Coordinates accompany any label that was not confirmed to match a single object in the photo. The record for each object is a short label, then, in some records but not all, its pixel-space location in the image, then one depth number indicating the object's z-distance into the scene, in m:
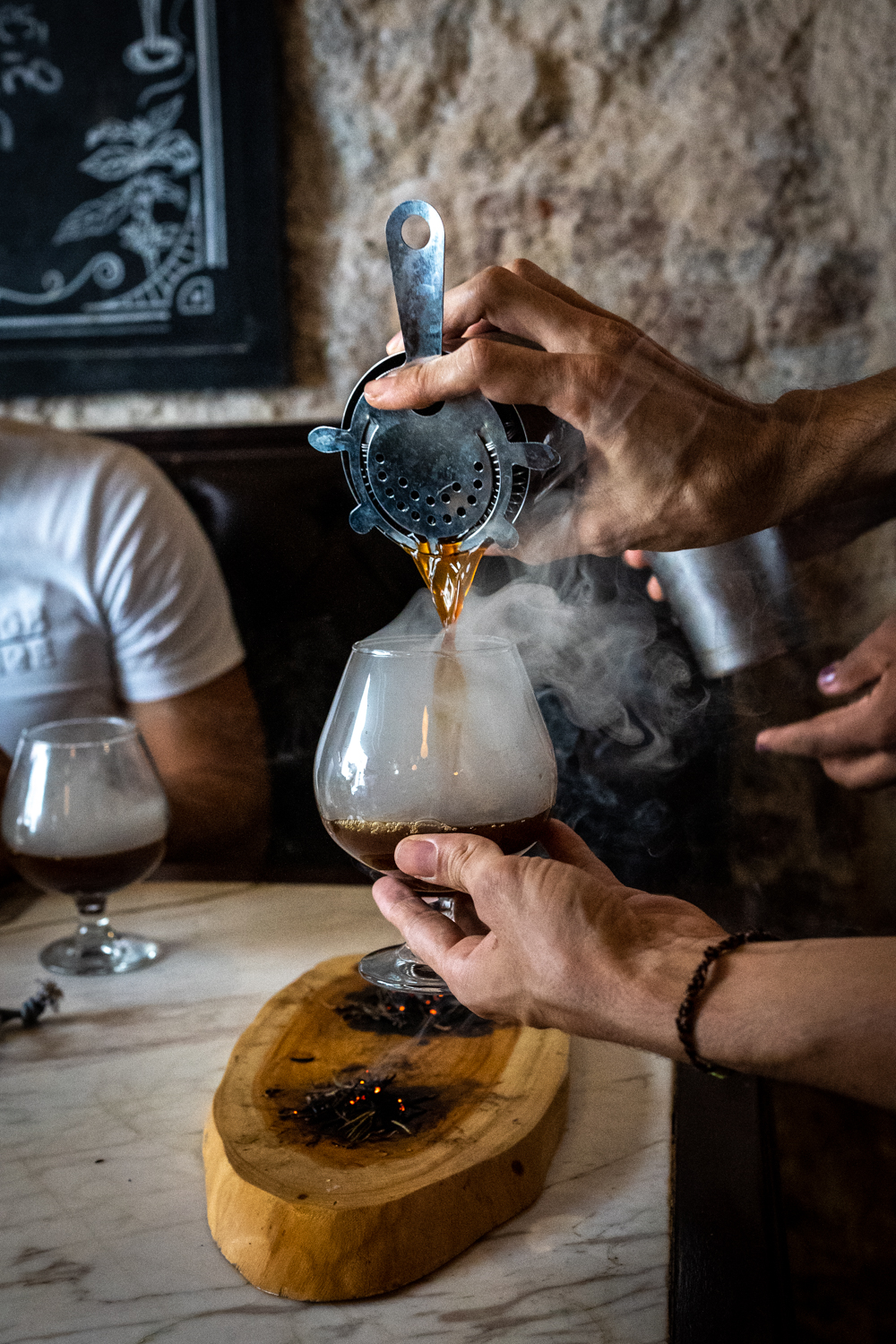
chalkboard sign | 2.04
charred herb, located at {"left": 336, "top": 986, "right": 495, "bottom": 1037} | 1.00
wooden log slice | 0.70
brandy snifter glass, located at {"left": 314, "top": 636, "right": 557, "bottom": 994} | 0.87
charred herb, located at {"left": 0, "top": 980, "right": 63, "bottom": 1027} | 1.04
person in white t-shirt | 1.82
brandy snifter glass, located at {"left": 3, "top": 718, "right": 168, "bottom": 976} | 1.15
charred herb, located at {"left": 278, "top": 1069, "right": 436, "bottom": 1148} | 0.82
